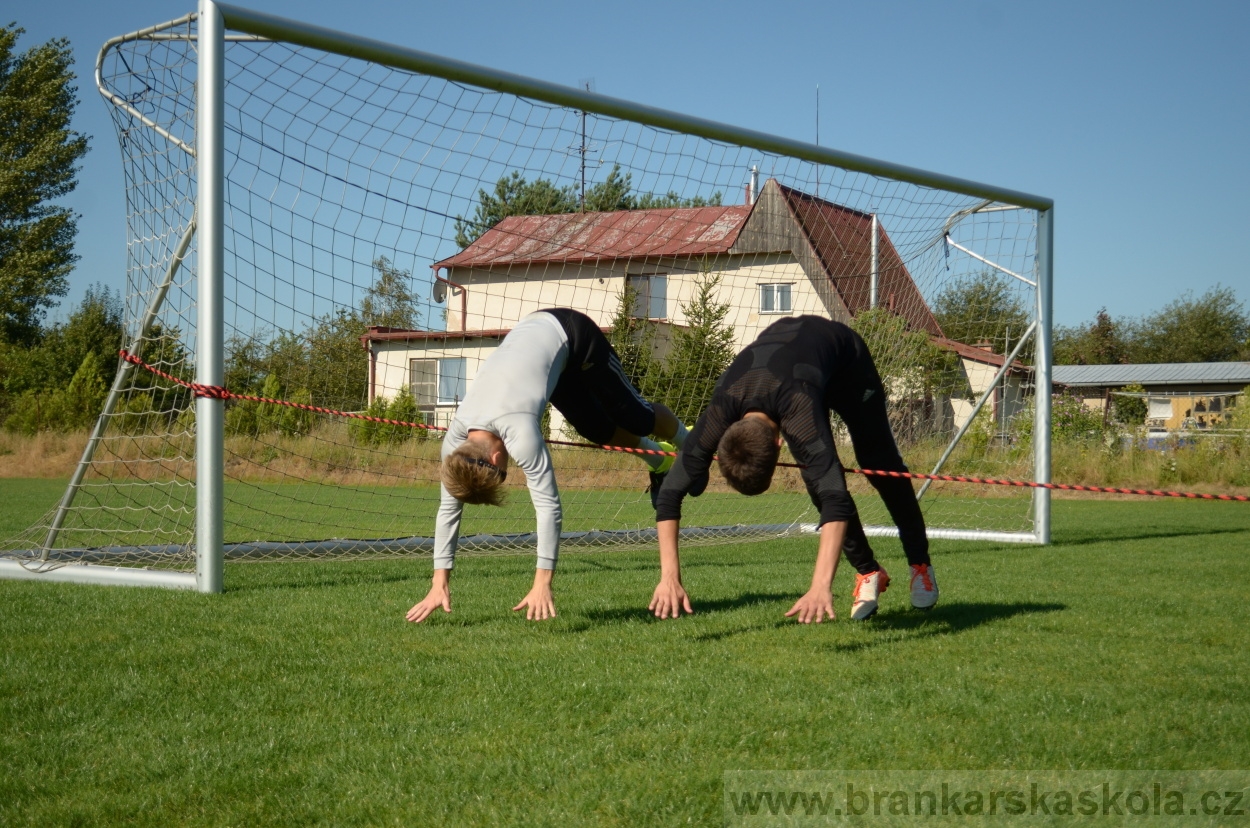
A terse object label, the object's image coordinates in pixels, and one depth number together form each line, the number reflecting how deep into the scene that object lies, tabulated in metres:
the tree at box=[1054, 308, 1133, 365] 61.41
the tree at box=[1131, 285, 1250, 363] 60.88
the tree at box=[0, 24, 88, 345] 31.84
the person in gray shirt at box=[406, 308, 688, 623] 4.76
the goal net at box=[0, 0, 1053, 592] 6.89
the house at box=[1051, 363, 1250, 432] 40.66
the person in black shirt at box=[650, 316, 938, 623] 4.43
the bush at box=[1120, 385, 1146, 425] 36.91
